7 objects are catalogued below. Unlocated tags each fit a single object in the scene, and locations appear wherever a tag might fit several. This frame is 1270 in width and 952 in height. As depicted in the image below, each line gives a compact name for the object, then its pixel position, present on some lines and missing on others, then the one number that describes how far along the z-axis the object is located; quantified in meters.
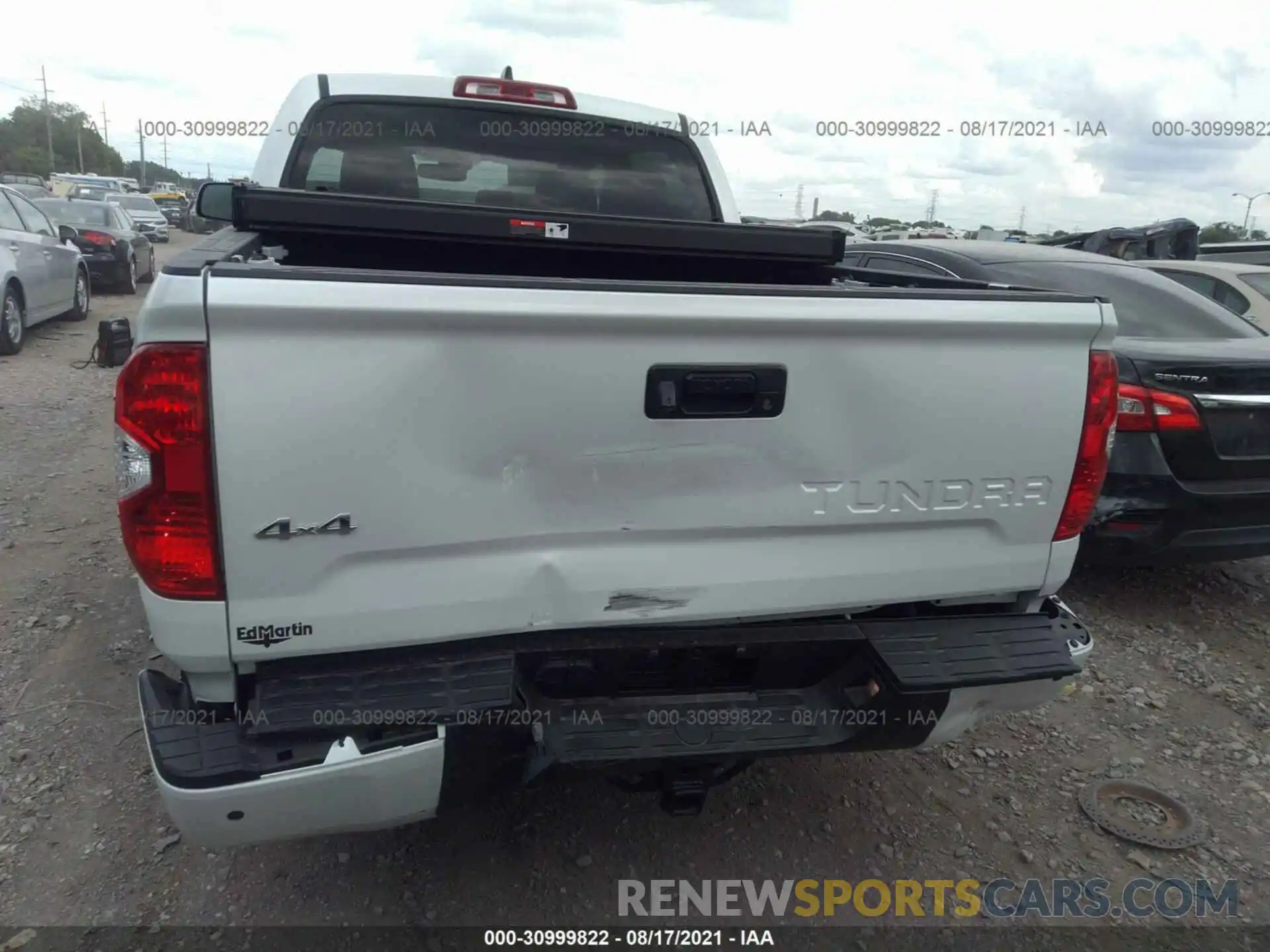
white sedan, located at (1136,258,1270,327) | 6.47
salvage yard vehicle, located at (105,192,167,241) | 25.31
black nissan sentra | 4.16
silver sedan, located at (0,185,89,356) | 9.35
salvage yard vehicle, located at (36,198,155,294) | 14.44
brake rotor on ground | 2.99
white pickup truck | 1.81
